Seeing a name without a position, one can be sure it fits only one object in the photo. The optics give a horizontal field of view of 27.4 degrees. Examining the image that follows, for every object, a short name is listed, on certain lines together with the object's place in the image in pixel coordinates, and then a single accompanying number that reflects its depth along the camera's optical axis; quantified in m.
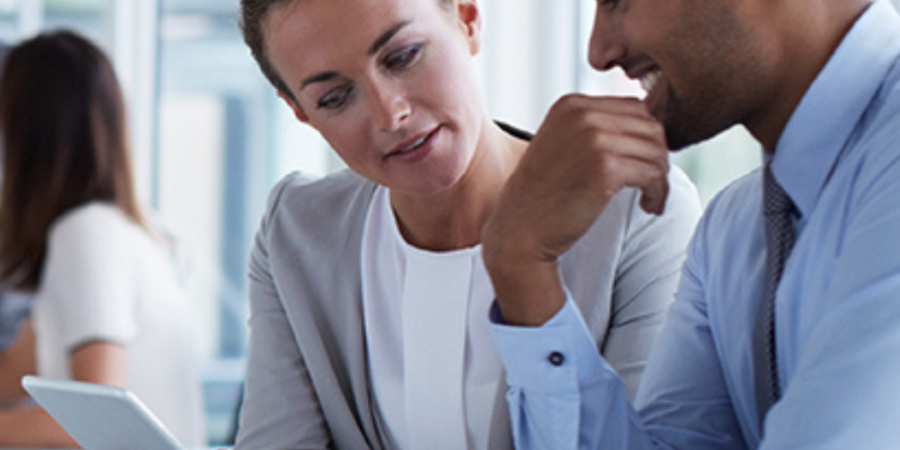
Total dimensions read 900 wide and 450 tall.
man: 1.17
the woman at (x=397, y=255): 1.44
